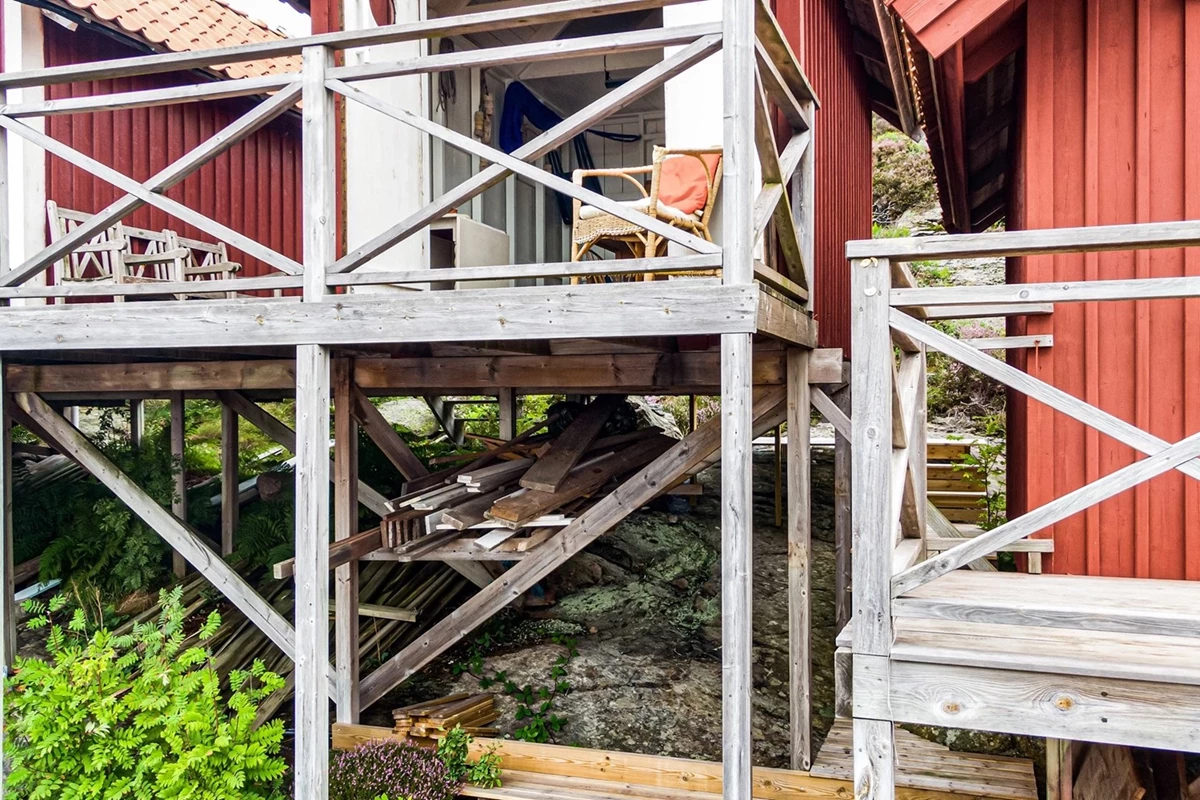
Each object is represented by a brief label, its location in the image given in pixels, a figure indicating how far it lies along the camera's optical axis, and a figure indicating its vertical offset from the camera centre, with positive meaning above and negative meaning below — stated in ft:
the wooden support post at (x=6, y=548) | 15.70 -3.16
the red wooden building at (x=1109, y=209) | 12.37 +2.61
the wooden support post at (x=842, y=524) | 19.72 -3.34
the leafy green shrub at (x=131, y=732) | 13.55 -5.62
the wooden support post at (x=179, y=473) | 25.18 -2.64
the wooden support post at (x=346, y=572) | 17.63 -3.85
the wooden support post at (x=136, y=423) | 31.97 -1.47
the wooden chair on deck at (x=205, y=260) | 20.47 +3.52
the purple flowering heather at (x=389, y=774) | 14.26 -6.66
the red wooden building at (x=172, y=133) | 20.80 +7.14
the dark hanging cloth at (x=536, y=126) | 24.20 +7.50
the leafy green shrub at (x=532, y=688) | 19.03 -7.43
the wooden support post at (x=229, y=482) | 25.07 -2.86
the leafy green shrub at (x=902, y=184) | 53.11 +12.42
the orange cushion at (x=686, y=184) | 15.17 +3.57
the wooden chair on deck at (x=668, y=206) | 14.07 +3.13
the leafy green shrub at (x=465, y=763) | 15.44 -6.94
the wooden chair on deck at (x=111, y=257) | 19.19 +3.05
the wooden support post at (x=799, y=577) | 15.52 -3.52
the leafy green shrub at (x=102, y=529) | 23.71 -4.20
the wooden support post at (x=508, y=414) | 23.67 -0.85
